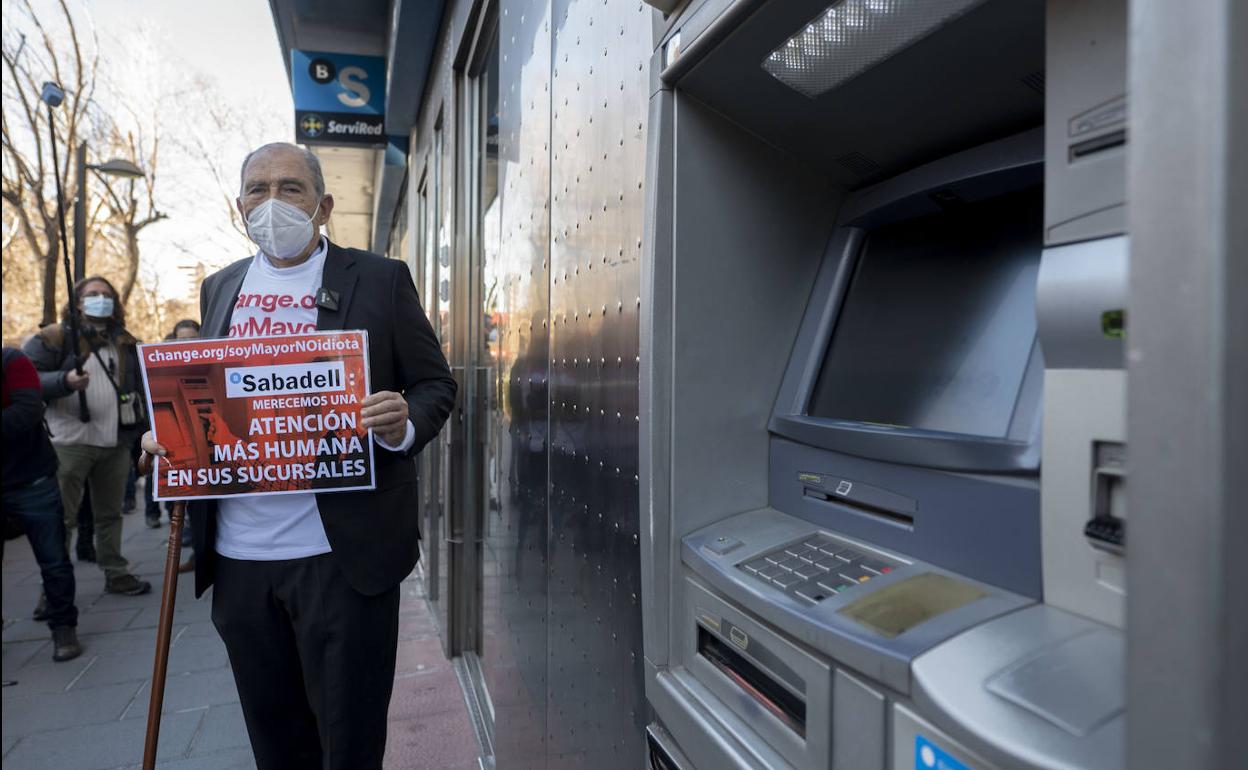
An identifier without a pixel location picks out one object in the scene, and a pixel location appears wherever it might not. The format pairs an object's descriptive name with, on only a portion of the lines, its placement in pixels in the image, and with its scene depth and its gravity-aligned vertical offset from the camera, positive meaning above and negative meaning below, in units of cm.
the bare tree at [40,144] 1171 +393
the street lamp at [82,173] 619 +218
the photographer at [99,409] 464 -19
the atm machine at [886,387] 69 -1
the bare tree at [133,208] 1544 +366
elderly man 191 -38
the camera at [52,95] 419 +164
